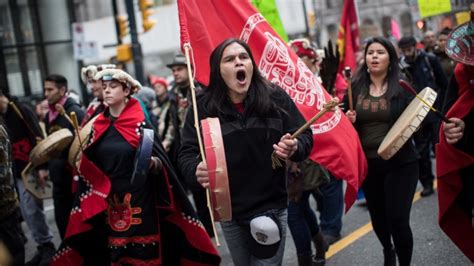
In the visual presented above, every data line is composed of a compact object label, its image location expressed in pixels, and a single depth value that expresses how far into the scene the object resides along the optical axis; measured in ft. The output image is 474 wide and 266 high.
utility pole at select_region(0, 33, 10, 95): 57.96
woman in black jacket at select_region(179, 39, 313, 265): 12.19
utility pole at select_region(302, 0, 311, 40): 94.39
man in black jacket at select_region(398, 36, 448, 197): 27.68
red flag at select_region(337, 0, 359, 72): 28.96
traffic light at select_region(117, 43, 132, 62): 48.11
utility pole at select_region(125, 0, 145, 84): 44.78
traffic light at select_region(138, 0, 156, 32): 50.98
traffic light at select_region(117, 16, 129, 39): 53.93
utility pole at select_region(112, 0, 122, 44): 53.98
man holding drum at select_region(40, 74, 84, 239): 21.43
